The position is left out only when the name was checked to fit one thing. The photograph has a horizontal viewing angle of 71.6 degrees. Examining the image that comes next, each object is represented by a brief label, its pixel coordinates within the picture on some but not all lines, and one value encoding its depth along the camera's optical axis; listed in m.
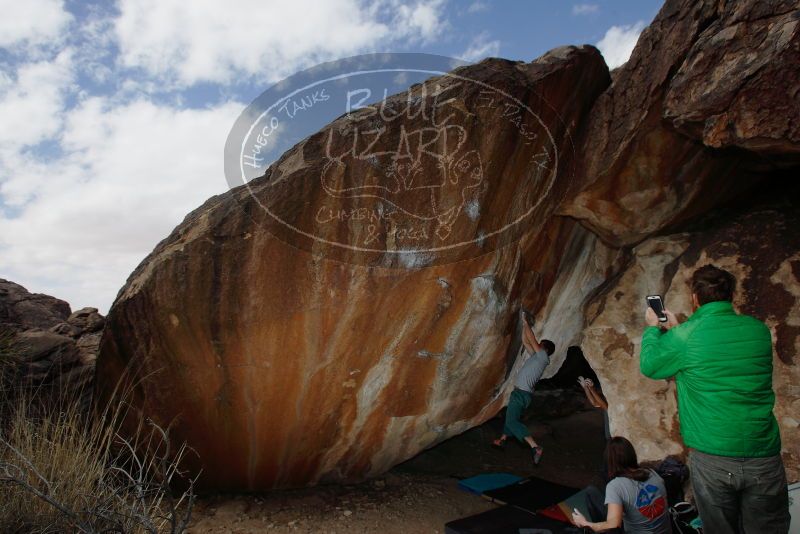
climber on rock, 4.07
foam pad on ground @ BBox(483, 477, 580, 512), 3.75
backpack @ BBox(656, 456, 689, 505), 3.13
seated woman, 2.40
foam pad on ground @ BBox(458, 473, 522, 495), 4.18
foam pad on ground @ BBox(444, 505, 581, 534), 3.19
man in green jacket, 2.02
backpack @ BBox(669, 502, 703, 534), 2.73
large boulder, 3.41
